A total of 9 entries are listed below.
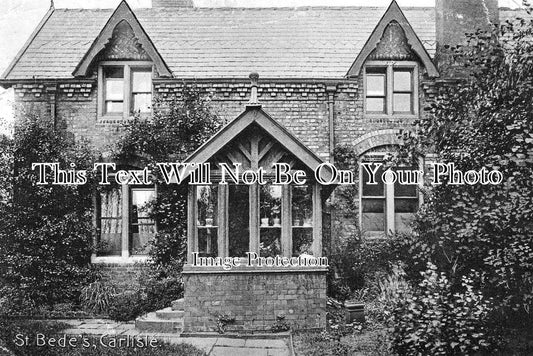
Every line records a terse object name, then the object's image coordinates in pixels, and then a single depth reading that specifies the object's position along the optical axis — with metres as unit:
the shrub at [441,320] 6.57
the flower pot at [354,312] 10.59
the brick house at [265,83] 14.62
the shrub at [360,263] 13.00
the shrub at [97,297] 12.73
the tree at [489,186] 6.53
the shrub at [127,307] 11.95
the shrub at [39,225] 12.66
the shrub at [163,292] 12.30
